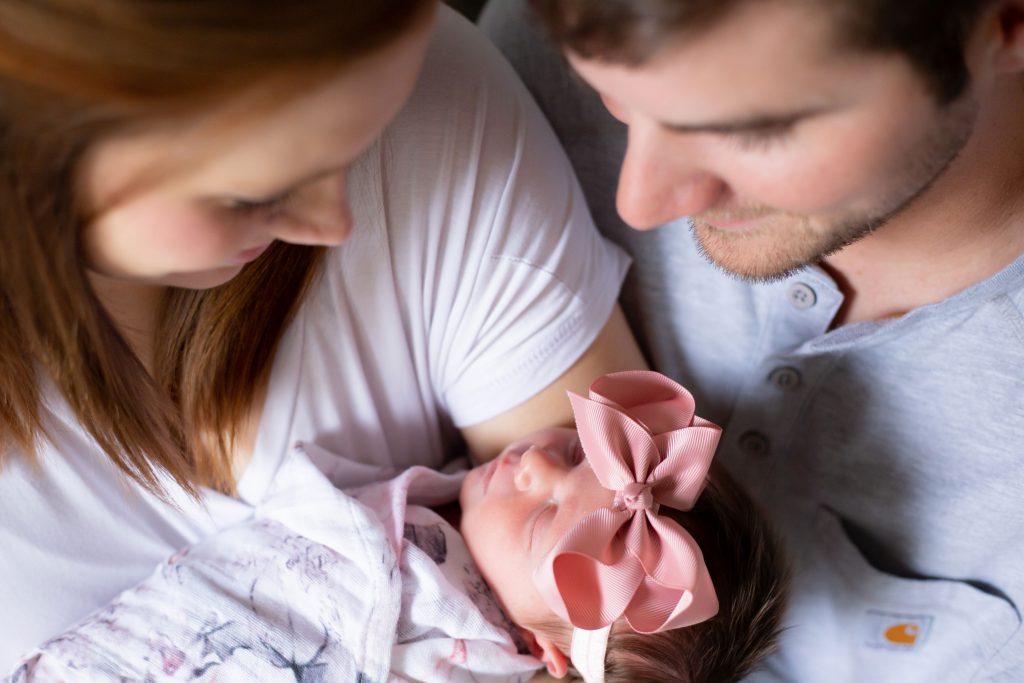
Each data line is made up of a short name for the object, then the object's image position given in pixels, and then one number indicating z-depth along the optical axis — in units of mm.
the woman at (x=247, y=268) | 446
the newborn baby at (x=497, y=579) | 586
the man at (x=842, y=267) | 487
